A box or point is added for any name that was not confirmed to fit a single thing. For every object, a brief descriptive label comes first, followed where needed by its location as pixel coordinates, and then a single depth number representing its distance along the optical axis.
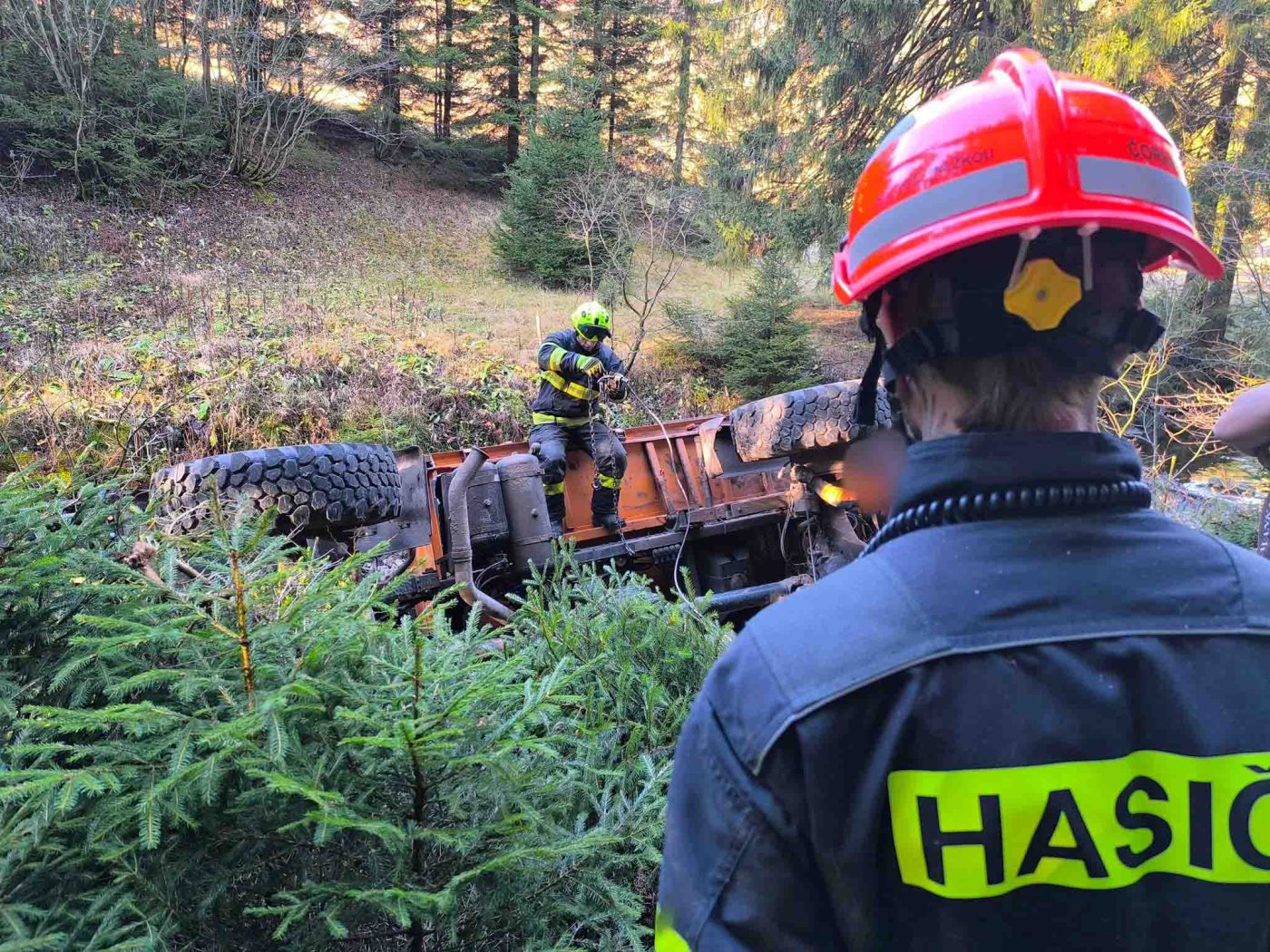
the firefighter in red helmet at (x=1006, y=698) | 0.85
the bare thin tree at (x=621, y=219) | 15.52
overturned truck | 3.84
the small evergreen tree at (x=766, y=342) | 14.04
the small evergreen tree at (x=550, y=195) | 17.92
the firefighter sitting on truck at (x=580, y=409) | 5.71
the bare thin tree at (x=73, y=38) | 13.84
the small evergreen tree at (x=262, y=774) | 1.42
